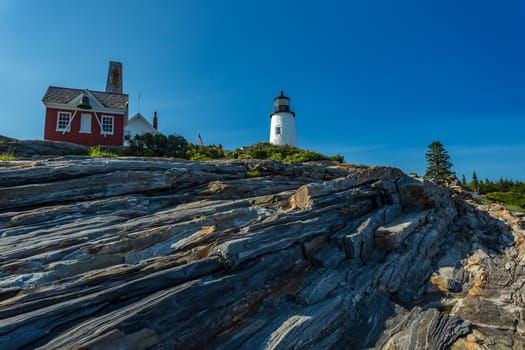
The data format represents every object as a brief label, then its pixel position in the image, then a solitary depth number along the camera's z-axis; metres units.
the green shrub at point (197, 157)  20.80
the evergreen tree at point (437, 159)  50.34
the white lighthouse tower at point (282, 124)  43.19
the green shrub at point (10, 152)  17.48
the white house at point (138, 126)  37.31
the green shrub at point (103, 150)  17.34
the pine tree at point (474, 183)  43.75
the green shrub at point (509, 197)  34.50
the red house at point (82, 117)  25.53
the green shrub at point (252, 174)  14.77
